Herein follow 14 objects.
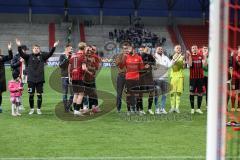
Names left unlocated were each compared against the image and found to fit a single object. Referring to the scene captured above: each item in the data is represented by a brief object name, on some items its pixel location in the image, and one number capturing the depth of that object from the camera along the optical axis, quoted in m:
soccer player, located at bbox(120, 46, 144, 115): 11.34
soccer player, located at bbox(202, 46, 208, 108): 11.57
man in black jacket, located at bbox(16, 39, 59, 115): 11.36
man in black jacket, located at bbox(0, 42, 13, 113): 11.74
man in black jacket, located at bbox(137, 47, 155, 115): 11.56
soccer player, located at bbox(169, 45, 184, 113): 11.68
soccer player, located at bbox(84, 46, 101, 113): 11.81
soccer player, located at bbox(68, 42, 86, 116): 11.44
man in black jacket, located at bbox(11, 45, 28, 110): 12.96
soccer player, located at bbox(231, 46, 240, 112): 10.41
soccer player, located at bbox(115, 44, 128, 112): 11.50
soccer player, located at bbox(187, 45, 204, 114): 11.71
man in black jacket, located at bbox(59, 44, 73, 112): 12.00
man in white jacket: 11.71
